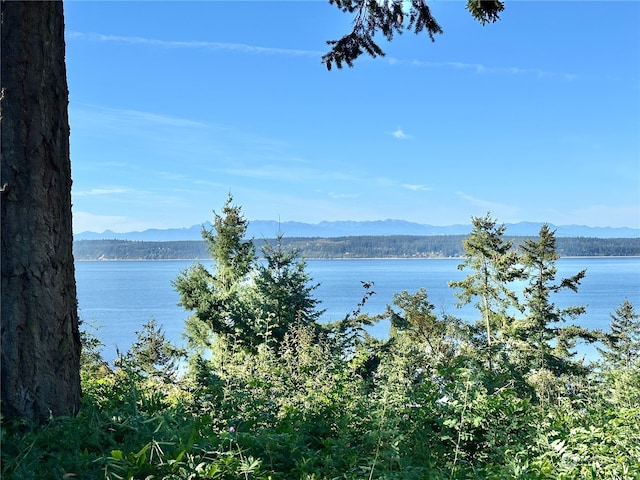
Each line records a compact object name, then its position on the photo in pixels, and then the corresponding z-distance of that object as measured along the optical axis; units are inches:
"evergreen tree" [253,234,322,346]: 621.9
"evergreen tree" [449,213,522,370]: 981.8
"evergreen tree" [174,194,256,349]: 740.0
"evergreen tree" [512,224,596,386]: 976.9
